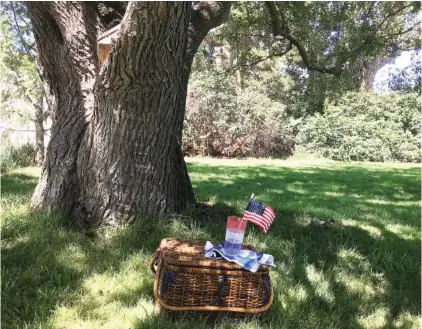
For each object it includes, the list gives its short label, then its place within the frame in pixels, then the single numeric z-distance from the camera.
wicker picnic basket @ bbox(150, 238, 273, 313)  2.47
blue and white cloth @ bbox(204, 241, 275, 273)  2.56
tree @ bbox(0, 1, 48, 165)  8.59
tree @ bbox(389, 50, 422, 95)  19.55
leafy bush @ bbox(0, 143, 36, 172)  7.91
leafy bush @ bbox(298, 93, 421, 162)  14.88
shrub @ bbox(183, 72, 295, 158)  13.87
